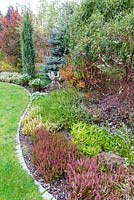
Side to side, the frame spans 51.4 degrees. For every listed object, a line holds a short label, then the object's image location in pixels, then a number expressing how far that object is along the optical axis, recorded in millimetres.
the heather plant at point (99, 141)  2403
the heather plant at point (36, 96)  4163
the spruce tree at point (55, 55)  5490
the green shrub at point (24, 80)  5617
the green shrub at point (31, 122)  2953
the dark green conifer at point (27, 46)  5884
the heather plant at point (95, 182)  1744
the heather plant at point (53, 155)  2080
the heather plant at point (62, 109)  3074
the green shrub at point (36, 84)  4923
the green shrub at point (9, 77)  6016
